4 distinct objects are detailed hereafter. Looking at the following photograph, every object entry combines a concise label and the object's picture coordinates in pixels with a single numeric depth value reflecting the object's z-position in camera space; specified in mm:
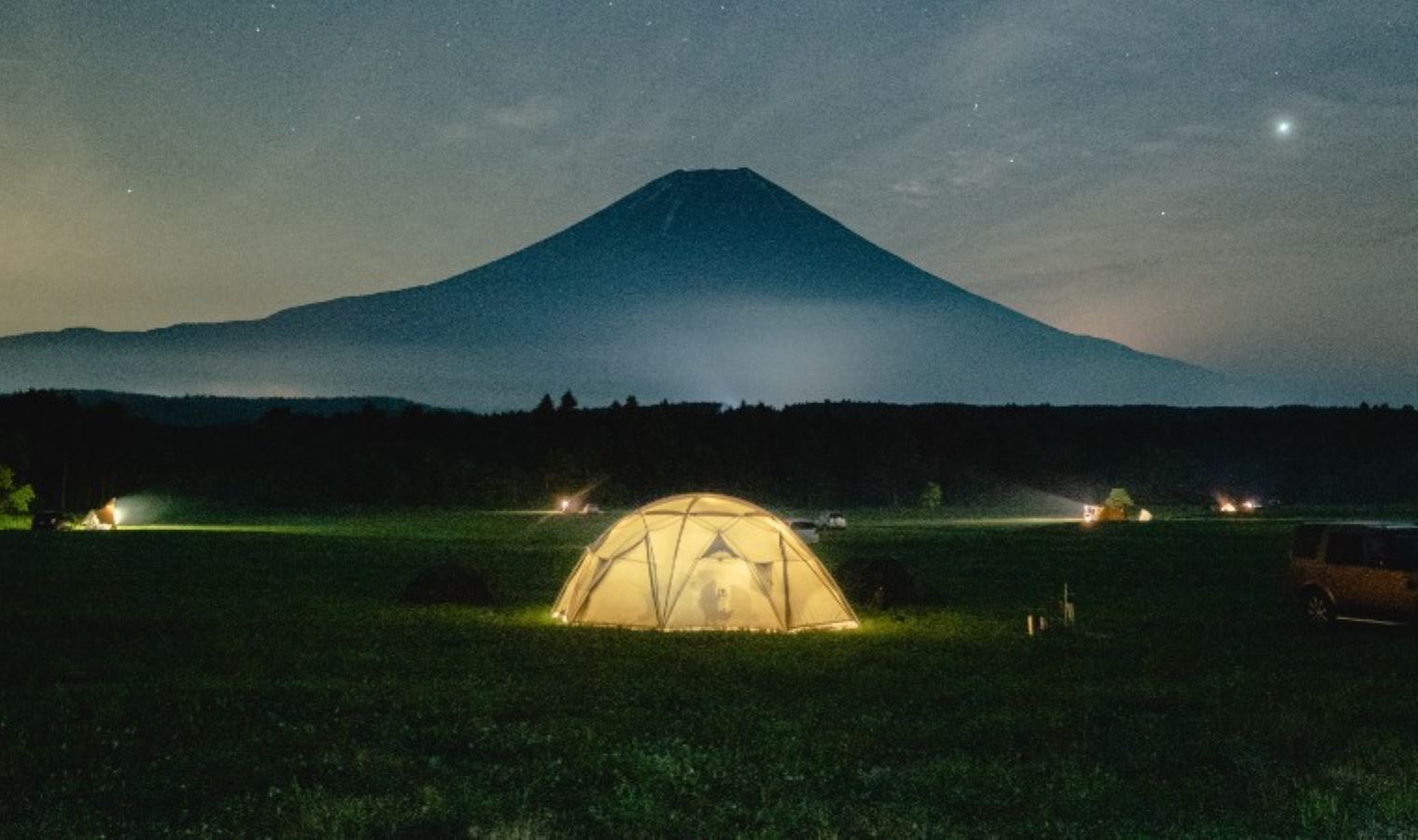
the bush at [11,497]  81000
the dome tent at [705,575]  21469
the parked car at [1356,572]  21750
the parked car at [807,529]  55688
